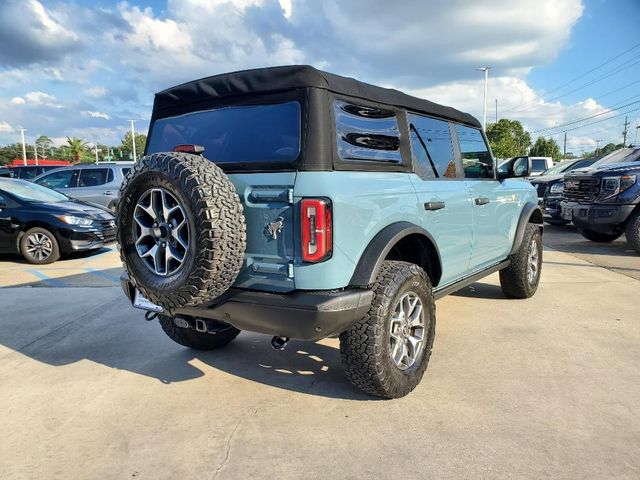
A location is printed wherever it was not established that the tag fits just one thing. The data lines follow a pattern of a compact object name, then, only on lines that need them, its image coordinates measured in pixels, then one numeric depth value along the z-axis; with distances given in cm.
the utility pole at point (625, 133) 7106
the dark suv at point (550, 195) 1158
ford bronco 250
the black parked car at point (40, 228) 791
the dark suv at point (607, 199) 785
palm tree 8350
